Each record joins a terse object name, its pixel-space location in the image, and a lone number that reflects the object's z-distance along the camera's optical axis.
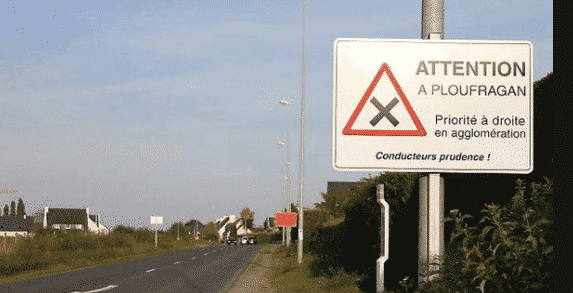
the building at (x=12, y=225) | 106.88
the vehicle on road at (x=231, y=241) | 103.45
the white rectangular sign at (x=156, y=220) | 72.06
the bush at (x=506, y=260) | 3.58
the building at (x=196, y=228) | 167.10
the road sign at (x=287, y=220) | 43.97
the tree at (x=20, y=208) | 146.38
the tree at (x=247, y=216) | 151.86
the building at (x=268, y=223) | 176.75
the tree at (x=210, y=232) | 138.62
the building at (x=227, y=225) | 158.14
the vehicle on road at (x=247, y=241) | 105.06
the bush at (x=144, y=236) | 70.19
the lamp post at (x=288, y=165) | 44.75
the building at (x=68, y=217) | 117.31
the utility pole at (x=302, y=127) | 31.48
